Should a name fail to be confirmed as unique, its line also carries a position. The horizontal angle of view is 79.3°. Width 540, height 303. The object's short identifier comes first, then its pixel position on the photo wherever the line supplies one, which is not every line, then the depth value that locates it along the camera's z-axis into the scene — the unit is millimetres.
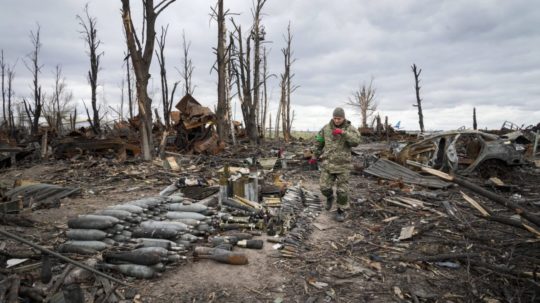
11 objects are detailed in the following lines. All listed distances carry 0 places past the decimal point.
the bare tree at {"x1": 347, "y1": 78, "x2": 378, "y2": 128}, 41875
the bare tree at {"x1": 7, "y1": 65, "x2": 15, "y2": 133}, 26875
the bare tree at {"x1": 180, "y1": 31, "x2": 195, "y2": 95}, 31375
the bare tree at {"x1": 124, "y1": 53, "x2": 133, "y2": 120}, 26812
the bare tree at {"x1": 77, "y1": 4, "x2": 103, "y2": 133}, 22703
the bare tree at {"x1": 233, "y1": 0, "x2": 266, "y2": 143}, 20359
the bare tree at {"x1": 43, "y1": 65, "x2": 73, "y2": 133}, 20422
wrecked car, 9320
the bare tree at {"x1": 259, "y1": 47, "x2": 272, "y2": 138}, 31153
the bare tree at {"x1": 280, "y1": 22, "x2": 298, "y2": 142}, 30609
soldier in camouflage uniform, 6219
